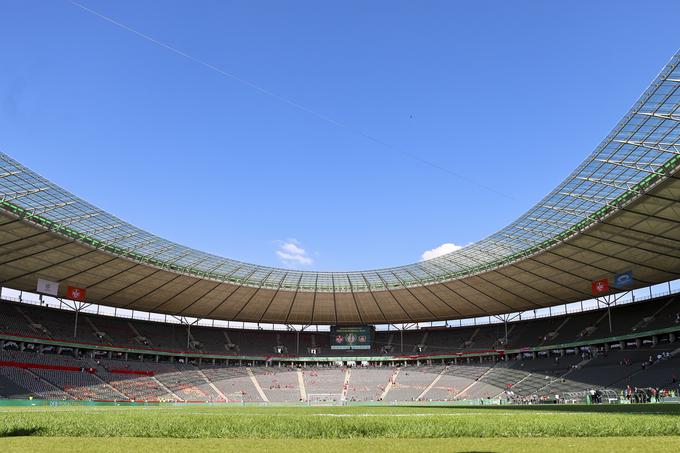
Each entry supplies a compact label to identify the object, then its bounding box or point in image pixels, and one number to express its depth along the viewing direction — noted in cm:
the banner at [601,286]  6071
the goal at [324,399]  7384
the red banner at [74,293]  6425
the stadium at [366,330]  1855
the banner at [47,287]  5919
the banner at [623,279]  5644
